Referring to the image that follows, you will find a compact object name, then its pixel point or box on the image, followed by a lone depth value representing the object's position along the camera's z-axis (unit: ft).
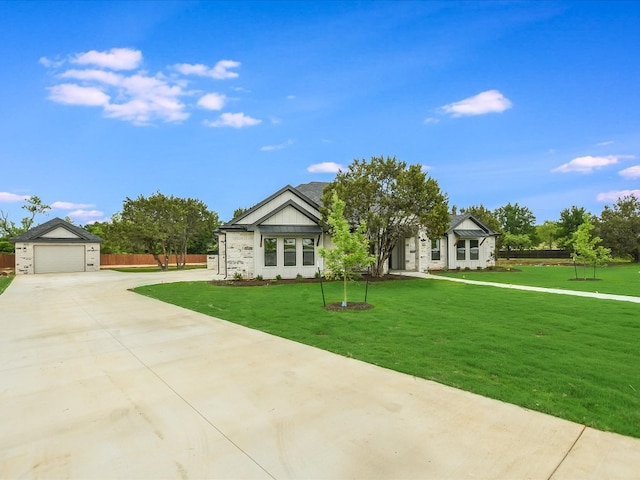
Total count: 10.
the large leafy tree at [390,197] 57.62
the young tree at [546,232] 205.46
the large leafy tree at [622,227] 111.24
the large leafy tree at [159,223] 97.14
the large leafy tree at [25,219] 146.10
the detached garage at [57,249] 92.22
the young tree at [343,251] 34.17
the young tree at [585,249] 63.05
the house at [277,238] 63.98
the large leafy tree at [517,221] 184.75
